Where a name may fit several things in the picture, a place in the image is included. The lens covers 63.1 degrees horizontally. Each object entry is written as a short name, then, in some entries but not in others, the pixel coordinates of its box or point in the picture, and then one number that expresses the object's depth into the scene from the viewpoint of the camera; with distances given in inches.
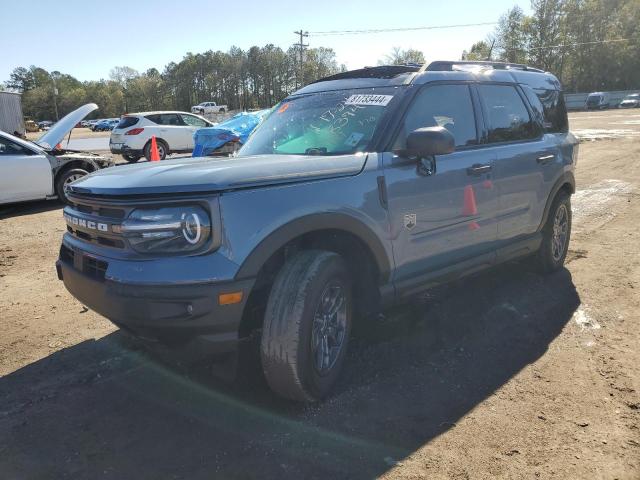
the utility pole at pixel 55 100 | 4087.6
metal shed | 1051.3
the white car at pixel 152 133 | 658.2
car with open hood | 350.9
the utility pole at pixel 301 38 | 2332.1
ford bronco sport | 101.6
